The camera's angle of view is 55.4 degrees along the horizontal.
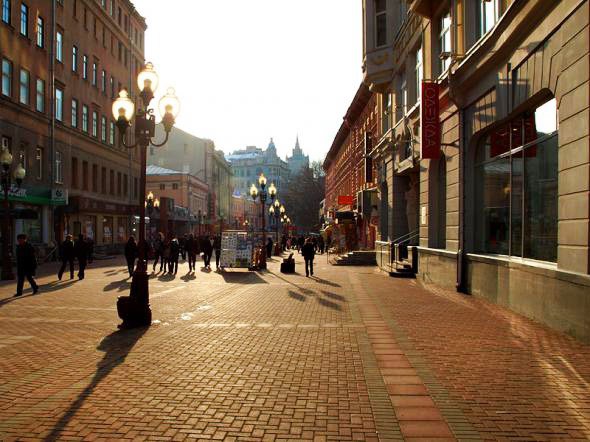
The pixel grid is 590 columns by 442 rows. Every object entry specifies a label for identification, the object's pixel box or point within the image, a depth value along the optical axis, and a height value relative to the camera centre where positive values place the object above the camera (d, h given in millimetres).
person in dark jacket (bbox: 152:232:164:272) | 24572 -802
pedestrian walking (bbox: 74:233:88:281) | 19812 -813
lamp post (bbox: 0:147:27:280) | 19328 -504
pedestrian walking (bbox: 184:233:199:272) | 25172 -742
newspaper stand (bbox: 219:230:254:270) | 24609 -879
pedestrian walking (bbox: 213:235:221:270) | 26527 -767
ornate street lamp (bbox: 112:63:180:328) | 9766 +1900
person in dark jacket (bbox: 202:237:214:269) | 26336 -905
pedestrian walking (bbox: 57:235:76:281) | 19766 -745
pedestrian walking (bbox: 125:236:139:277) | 20938 -778
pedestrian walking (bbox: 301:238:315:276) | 22047 -832
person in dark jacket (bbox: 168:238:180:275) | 23578 -980
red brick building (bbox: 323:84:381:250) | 32344 +4345
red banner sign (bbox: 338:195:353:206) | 43969 +2515
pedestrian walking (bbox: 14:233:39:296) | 14562 -857
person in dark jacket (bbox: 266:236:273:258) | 39956 -1182
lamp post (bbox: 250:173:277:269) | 26766 +2097
